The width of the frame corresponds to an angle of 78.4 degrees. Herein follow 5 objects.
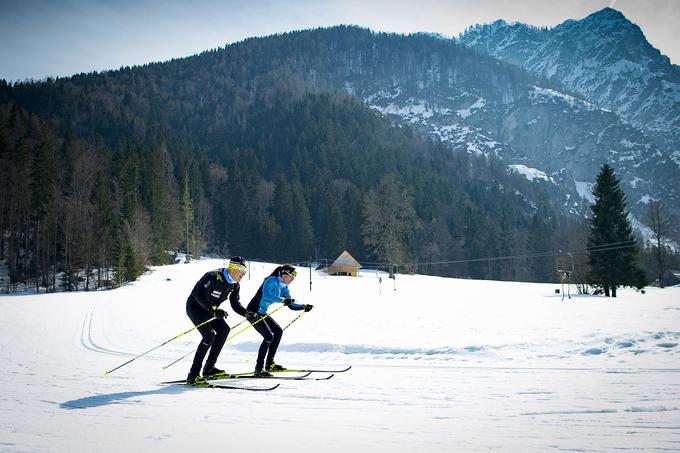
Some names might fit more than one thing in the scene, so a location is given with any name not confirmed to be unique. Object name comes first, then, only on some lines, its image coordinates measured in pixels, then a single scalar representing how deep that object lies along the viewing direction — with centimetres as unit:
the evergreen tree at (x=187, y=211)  6334
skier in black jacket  750
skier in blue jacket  812
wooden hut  5703
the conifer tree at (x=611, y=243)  3353
